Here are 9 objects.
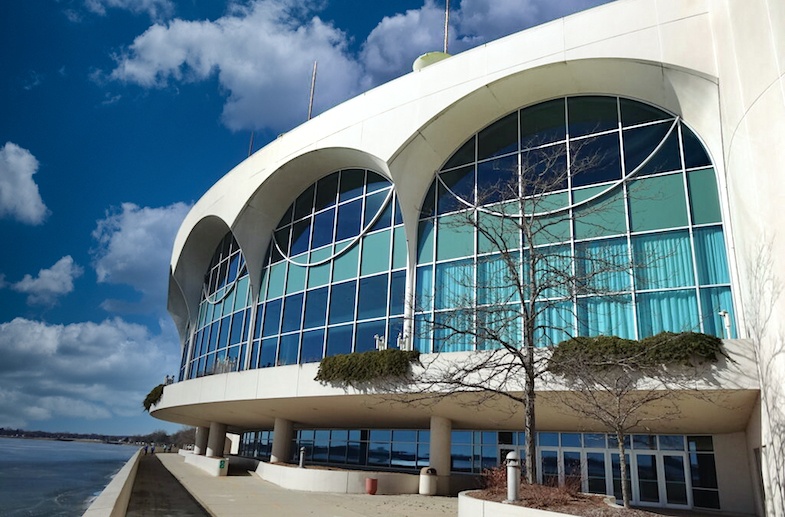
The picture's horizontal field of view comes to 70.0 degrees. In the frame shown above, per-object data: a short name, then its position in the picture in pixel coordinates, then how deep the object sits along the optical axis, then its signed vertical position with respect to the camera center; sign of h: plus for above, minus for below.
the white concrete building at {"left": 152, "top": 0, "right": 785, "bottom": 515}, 12.74 +6.65
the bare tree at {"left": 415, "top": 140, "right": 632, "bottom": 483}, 15.73 +5.24
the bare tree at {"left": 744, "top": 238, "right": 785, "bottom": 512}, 10.57 +1.96
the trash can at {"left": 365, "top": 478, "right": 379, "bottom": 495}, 18.72 -1.65
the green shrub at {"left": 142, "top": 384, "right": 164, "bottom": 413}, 32.53 +1.57
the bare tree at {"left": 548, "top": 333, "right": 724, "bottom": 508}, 12.91 +1.73
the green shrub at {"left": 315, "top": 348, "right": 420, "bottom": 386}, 17.28 +2.04
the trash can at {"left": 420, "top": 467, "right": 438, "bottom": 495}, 18.73 -1.46
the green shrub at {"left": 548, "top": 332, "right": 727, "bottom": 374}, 12.91 +2.17
